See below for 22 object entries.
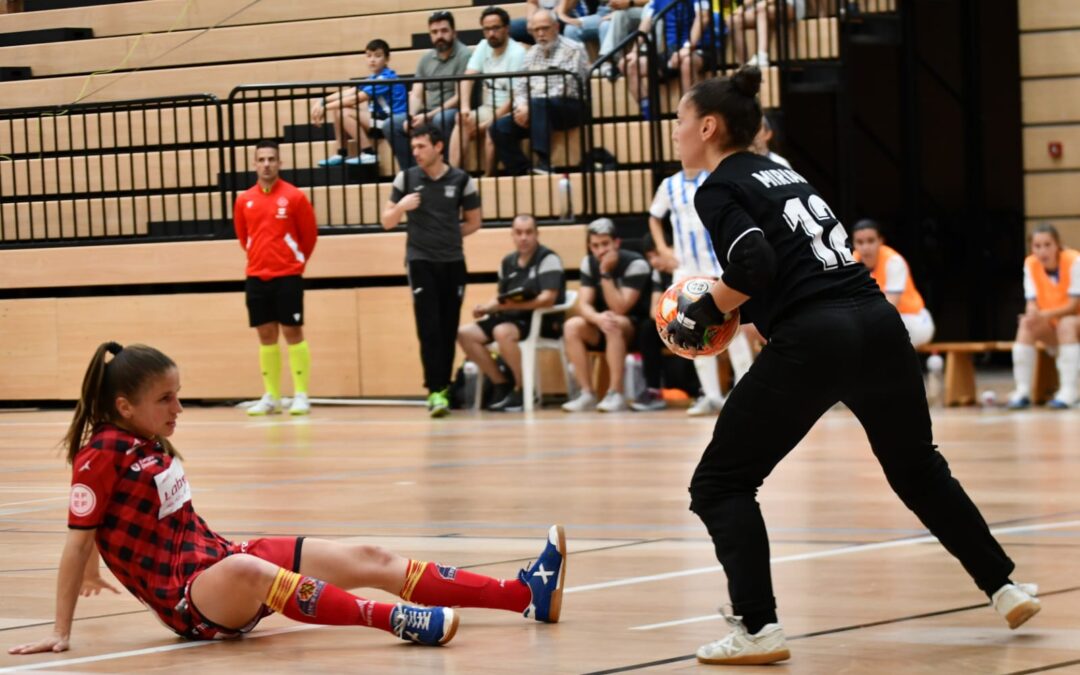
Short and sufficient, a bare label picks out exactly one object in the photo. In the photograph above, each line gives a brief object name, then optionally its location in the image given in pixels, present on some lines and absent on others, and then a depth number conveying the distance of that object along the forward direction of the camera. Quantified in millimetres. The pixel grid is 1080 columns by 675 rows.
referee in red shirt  15727
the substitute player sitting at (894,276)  14258
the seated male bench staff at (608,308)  15117
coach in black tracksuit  15164
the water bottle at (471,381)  16141
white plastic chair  15587
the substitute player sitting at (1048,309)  13875
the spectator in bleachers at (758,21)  16938
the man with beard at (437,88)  17695
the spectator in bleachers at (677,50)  16766
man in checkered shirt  17047
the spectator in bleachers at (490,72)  17516
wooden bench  14445
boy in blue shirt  17984
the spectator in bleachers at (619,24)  17781
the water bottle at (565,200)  16812
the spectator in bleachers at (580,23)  18500
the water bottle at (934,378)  14539
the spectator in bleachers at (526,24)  18719
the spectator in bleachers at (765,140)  12377
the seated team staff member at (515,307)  15406
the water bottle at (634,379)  15383
